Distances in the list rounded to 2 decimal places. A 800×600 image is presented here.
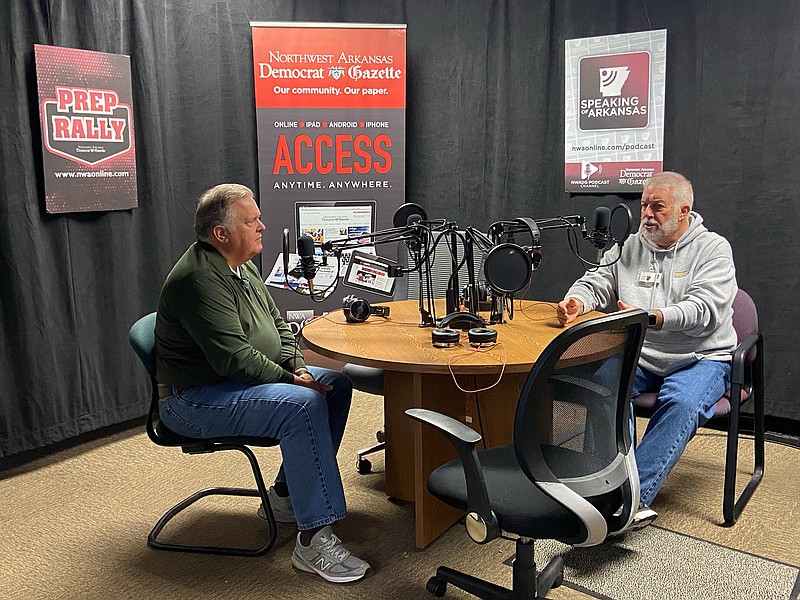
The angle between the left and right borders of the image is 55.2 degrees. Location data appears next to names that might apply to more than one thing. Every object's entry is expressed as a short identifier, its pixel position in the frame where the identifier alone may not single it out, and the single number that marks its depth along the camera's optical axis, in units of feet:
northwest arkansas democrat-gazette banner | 13.82
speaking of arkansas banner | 12.59
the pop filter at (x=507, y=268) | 7.64
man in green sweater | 7.77
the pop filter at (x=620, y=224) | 8.66
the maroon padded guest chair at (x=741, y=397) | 8.83
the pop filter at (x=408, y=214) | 9.39
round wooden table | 7.61
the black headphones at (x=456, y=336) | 8.11
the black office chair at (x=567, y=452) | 5.69
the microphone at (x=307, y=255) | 8.29
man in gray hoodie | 8.73
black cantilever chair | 8.07
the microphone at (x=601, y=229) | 8.80
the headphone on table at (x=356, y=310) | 9.64
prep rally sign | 11.08
